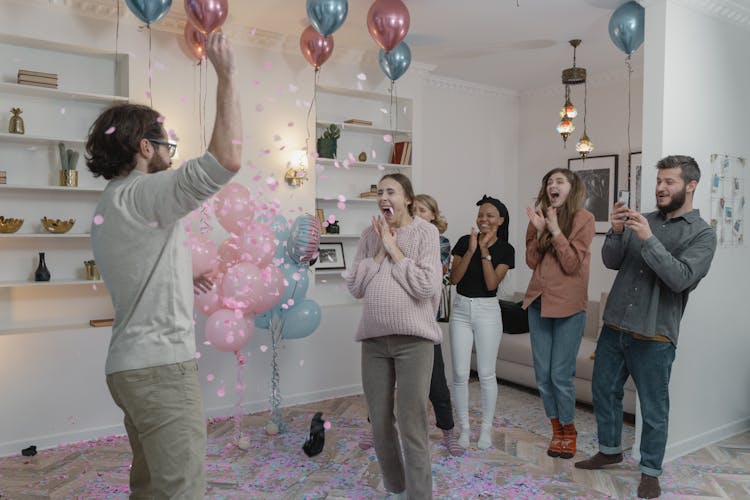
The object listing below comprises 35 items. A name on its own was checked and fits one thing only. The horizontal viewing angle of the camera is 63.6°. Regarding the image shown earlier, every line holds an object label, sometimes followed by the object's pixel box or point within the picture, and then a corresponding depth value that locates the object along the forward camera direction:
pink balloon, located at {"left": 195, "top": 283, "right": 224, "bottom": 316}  3.25
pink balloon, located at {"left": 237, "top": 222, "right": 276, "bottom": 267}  3.25
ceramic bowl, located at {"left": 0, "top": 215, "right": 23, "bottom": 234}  3.52
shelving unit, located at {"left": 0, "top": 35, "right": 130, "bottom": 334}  3.72
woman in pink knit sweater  2.36
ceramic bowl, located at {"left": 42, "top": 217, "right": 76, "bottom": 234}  3.65
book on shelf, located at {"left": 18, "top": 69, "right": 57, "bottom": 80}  3.63
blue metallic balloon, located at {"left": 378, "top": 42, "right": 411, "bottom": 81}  4.35
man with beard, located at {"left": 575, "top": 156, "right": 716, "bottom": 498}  2.73
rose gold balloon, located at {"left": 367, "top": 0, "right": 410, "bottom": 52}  3.59
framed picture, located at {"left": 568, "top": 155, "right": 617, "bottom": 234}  5.62
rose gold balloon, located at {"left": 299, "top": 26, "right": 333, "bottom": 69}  4.06
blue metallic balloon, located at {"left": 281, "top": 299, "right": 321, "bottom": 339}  3.57
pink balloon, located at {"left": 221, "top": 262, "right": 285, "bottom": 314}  3.17
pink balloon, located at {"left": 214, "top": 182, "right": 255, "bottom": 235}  3.23
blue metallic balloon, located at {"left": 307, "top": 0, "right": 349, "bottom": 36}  3.42
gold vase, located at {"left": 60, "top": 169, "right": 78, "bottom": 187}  3.74
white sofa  4.25
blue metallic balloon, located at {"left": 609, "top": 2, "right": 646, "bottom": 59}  3.57
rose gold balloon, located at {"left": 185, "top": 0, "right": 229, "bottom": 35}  3.28
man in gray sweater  1.48
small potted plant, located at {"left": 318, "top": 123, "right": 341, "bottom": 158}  4.79
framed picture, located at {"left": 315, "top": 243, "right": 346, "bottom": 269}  4.97
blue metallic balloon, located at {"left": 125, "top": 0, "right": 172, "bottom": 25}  3.16
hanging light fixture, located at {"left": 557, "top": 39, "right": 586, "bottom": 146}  4.84
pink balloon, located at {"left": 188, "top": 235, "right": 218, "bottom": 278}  3.05
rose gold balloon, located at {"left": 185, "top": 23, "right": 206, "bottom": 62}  3.87
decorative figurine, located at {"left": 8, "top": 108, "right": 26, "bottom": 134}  3.60
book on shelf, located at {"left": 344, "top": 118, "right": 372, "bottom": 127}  4.96
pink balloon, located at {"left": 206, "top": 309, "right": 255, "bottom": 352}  3.22
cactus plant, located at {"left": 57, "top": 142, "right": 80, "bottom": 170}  3.76
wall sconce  4.58
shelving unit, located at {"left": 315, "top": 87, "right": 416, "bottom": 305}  5.04
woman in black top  3.34
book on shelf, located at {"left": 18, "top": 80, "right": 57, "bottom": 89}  3.63
